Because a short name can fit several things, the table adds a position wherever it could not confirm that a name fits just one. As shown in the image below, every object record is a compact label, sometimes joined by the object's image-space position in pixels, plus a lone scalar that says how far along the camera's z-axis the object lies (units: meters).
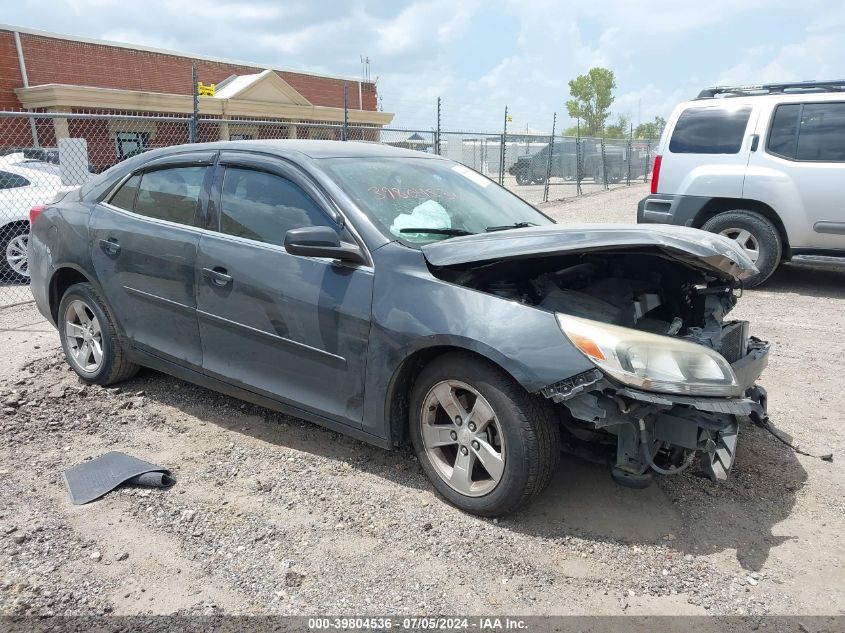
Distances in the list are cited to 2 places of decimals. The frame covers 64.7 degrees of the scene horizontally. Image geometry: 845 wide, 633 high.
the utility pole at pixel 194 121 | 8.91
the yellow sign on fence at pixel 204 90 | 23.72
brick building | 22.12
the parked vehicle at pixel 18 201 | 8.51
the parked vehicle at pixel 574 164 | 25.23
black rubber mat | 3.25
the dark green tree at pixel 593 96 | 70.38
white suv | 7.11
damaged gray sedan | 2.71
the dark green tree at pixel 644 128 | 56.85
